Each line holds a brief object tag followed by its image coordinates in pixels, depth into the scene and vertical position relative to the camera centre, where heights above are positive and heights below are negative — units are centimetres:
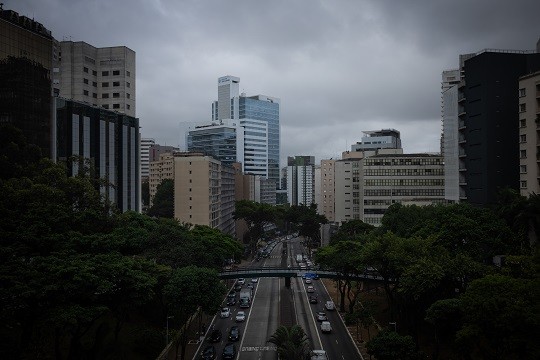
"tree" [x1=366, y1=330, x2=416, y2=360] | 3766 -1357
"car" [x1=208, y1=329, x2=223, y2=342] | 5072 -1705
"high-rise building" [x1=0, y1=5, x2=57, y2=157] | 5912 +1461
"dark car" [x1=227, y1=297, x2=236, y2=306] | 6903 -1773
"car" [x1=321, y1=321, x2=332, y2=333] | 5472 -1712
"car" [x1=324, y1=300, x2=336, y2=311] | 6631 -1760
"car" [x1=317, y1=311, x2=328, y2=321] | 5938 -1728
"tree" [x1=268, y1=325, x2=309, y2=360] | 3891 -1411
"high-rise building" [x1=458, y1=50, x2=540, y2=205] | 6178 +997
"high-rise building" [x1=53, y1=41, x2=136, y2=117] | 9150 +2321
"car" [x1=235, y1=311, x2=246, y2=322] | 5912 -1717
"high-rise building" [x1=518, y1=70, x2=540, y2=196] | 5416 +654
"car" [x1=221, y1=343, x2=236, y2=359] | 4491 -1666
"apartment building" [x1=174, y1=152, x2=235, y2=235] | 9275 -45
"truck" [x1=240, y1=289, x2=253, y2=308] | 6706 -1703
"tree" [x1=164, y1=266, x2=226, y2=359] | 4231 -990
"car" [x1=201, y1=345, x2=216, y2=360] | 4492 -1682
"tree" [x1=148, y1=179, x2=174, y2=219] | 12688 -431
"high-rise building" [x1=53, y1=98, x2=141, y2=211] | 7069 +745
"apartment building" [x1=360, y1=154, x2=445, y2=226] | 9819 +128
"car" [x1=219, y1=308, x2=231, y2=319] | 6128 -1733
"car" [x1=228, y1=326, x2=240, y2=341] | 5103 -1686
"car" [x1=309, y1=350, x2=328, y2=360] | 4400 -1654
